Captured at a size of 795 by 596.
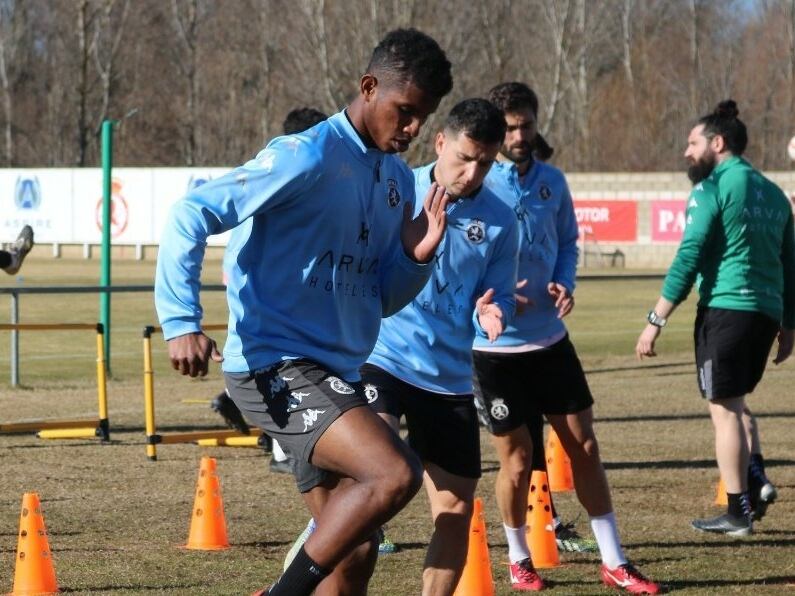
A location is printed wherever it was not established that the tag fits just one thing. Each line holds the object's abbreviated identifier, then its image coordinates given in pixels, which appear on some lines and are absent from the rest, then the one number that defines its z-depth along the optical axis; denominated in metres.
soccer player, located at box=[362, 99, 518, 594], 12.00
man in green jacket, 16.77
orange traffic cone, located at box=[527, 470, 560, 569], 15.31
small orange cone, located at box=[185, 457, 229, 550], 15.55
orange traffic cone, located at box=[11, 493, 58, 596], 13.30
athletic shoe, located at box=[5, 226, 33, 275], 18.17
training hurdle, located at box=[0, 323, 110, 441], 22.98
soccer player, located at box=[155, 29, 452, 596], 9.36
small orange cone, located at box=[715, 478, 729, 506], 18.62
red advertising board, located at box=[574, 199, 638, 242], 85.00
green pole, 32.44
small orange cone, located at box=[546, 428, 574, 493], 20.14
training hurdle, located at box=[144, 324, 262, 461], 21.84
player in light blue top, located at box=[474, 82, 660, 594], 14.33
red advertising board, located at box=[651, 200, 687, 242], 82.06
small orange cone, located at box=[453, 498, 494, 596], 13.37
